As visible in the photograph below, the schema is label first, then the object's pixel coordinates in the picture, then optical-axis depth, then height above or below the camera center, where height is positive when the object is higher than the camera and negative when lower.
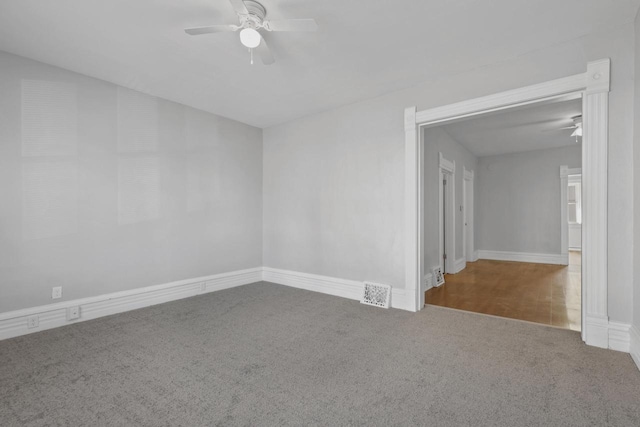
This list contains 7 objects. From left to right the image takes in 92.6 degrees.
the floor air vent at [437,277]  4.80 -1.05
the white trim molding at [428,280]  4.57 -1.06
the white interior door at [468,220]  7.31 -0.22
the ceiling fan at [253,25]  2.13 +1.34
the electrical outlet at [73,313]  3.15 -1.04
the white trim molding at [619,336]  2.43 -1.01
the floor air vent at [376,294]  3.69 -1.03
